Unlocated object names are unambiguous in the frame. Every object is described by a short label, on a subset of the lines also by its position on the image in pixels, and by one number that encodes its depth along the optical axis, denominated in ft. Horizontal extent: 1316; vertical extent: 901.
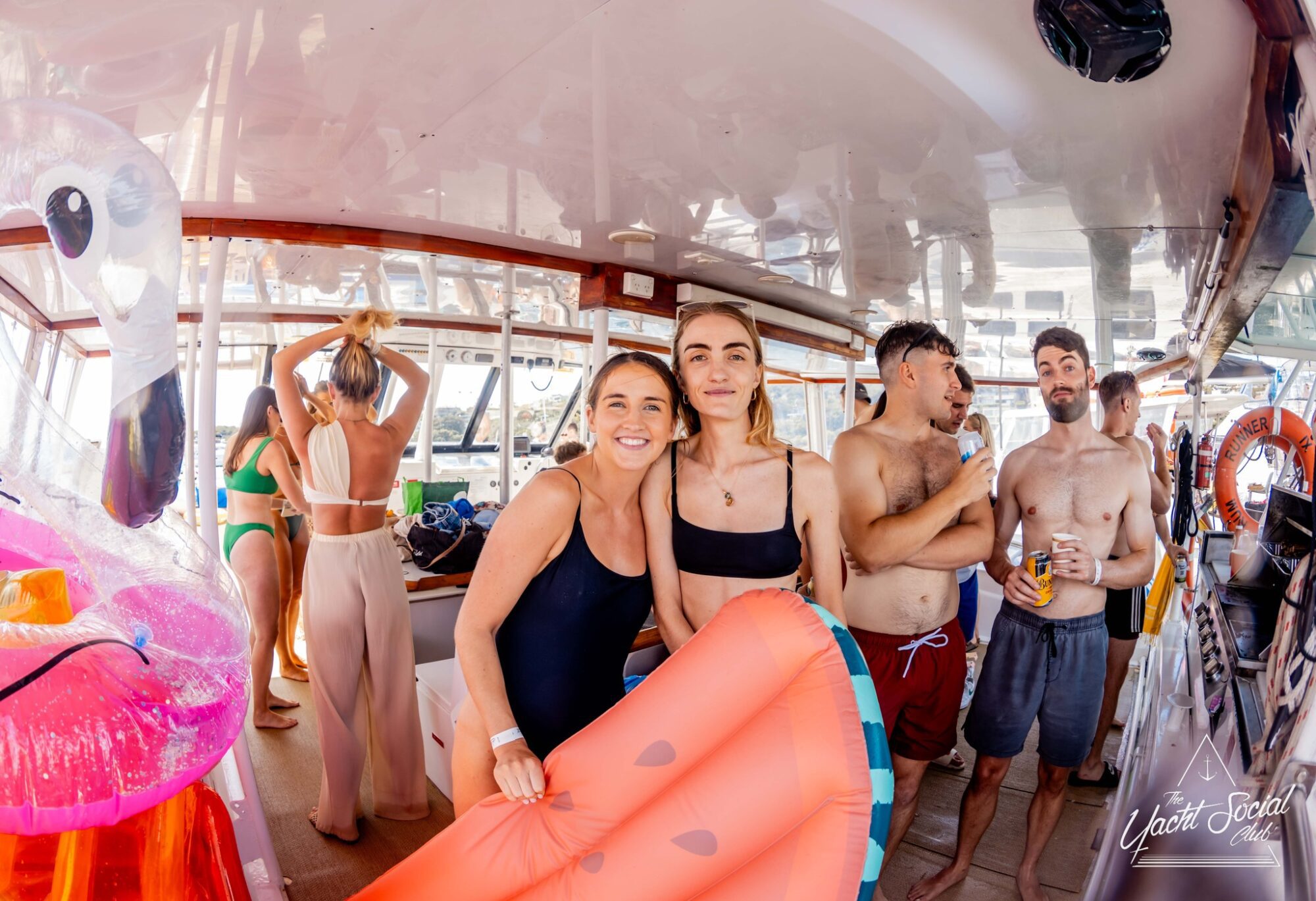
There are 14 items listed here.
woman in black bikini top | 5.95
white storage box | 9.32
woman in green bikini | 6.82
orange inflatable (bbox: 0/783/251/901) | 3.54
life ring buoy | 4.63
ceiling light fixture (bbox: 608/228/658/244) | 8.87
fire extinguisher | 6.12
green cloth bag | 9.05
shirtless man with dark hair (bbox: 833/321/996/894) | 7.11
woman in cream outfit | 7.41
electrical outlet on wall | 10.32
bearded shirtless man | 6.48
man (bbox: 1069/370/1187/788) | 6.25
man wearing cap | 7.84
